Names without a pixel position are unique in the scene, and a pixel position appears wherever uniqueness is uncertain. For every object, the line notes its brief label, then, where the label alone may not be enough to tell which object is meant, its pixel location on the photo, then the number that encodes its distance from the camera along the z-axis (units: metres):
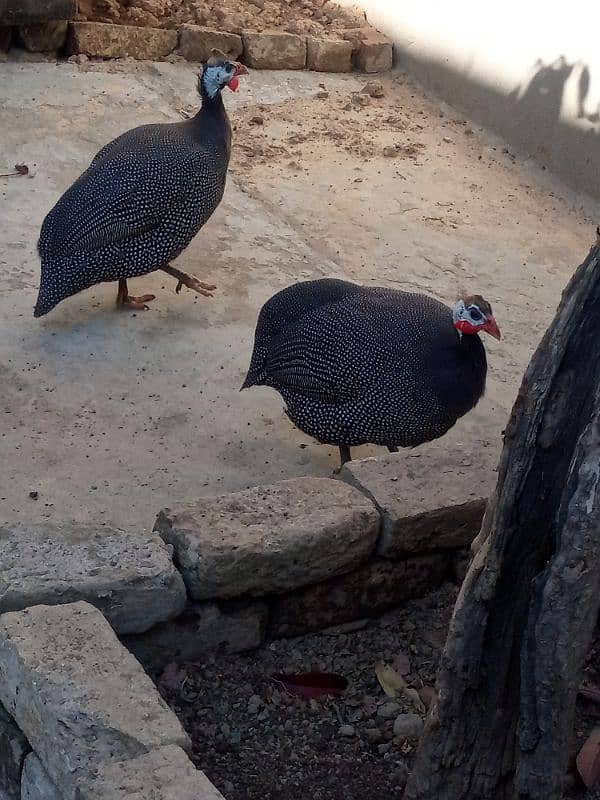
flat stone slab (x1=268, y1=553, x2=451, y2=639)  2.81
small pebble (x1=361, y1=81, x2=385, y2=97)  7.42
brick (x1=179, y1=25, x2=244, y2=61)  7.46
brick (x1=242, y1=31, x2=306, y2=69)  7.57
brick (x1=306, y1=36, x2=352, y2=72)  7.66
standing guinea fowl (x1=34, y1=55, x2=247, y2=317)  4.55
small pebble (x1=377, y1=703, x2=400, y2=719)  2.64
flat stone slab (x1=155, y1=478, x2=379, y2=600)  2.62
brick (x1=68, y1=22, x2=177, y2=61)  7.32
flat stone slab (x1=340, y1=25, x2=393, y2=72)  7.76
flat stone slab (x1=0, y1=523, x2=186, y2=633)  2.50
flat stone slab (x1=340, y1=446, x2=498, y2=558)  2.86
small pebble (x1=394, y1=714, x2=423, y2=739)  2.57
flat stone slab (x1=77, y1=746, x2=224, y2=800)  2.00
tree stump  1.92
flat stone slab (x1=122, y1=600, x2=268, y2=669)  2.66
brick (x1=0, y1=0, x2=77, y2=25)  6.87
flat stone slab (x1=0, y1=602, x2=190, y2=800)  2.11
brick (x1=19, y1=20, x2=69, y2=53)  7.17
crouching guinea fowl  3.56
